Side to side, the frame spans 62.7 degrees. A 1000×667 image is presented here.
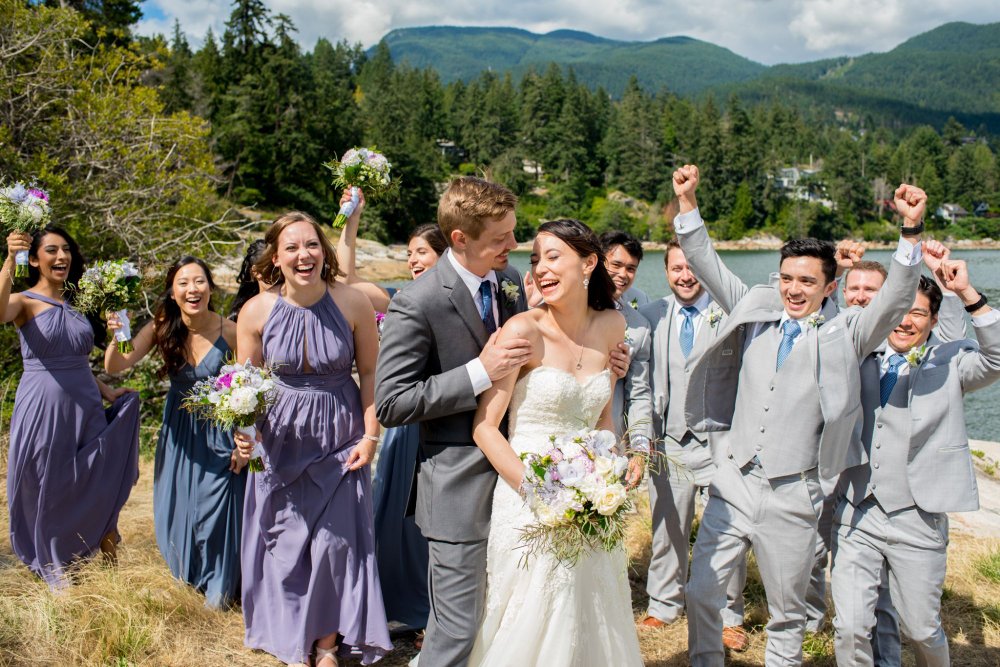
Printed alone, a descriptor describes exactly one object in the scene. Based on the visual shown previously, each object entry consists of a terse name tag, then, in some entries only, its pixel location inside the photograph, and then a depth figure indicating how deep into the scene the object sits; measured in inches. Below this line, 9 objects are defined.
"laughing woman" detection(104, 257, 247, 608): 219.6
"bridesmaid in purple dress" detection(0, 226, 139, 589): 232.4
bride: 138.4
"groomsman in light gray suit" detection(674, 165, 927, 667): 169.8
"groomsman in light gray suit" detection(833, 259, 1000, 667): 172.4
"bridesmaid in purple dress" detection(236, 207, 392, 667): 185.0
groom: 138.0
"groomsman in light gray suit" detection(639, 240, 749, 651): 217.9
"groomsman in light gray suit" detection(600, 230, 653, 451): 205.6
